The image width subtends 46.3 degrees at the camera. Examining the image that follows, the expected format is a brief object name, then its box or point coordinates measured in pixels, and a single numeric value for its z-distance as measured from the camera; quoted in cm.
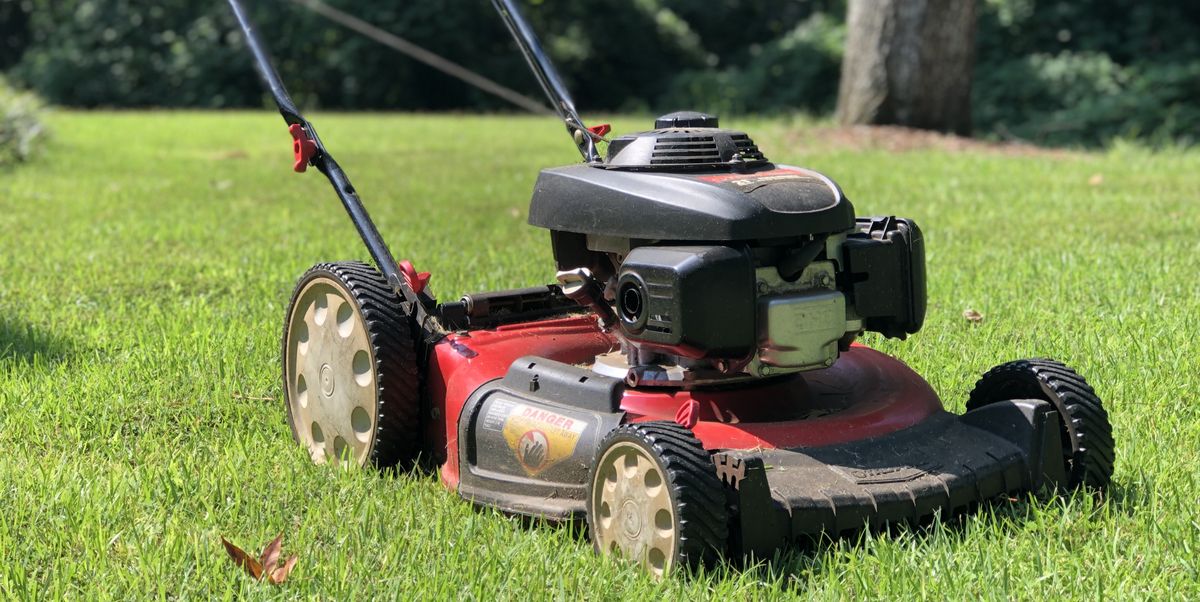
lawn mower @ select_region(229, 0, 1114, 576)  234
